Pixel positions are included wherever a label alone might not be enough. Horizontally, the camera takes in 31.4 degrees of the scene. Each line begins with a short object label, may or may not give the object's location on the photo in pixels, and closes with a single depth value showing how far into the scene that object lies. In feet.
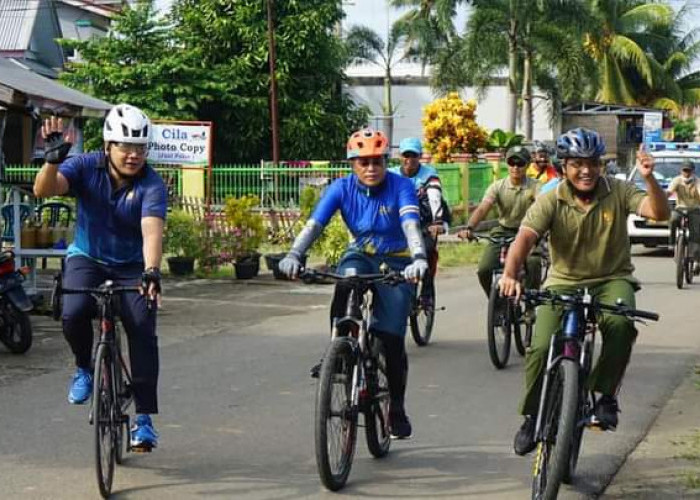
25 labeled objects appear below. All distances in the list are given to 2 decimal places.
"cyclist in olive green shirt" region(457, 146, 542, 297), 35.47
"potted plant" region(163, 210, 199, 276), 57.21
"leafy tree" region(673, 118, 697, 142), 268.62
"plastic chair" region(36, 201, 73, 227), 50.37
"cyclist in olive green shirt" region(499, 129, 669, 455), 20.31
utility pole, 116.57
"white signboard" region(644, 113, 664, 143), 136.62
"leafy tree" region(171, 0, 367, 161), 125.29
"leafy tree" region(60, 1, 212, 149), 120.67
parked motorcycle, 34.24
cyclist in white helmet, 20.93
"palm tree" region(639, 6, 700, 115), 191.72
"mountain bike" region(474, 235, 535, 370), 33.58
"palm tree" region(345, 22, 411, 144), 155.63
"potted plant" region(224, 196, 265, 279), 57.47
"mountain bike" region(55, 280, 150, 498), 19.75
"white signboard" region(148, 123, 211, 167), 74.43
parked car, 74.13
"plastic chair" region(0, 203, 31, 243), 47.25
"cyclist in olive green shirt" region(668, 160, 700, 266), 57.16
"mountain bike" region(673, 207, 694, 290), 55.31
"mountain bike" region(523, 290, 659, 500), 18.17
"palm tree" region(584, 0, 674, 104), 174.70
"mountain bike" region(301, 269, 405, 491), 19.94
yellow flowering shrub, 114.42
